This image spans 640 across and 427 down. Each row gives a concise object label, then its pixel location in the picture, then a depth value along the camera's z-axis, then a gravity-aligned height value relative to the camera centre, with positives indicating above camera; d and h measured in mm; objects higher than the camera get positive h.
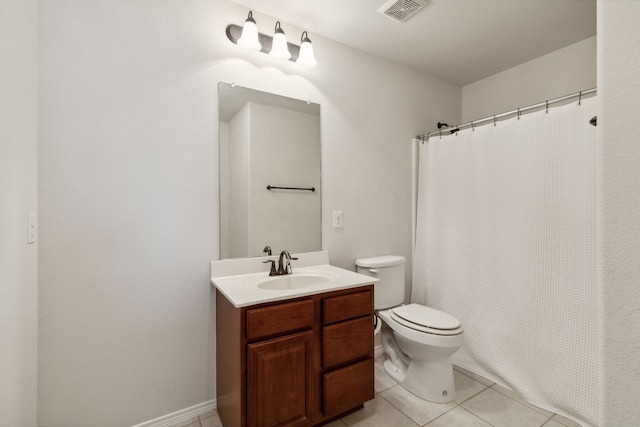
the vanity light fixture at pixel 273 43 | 1619 +1025
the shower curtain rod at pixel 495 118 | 1588 +662
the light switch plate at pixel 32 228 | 1158 -59
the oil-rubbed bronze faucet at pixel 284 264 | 1772 -318
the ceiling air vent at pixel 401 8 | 1703 +1251
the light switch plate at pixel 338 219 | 2109 -44
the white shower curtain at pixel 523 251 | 1613 -259
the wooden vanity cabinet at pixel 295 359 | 1280 -719
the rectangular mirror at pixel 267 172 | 1712 +266
